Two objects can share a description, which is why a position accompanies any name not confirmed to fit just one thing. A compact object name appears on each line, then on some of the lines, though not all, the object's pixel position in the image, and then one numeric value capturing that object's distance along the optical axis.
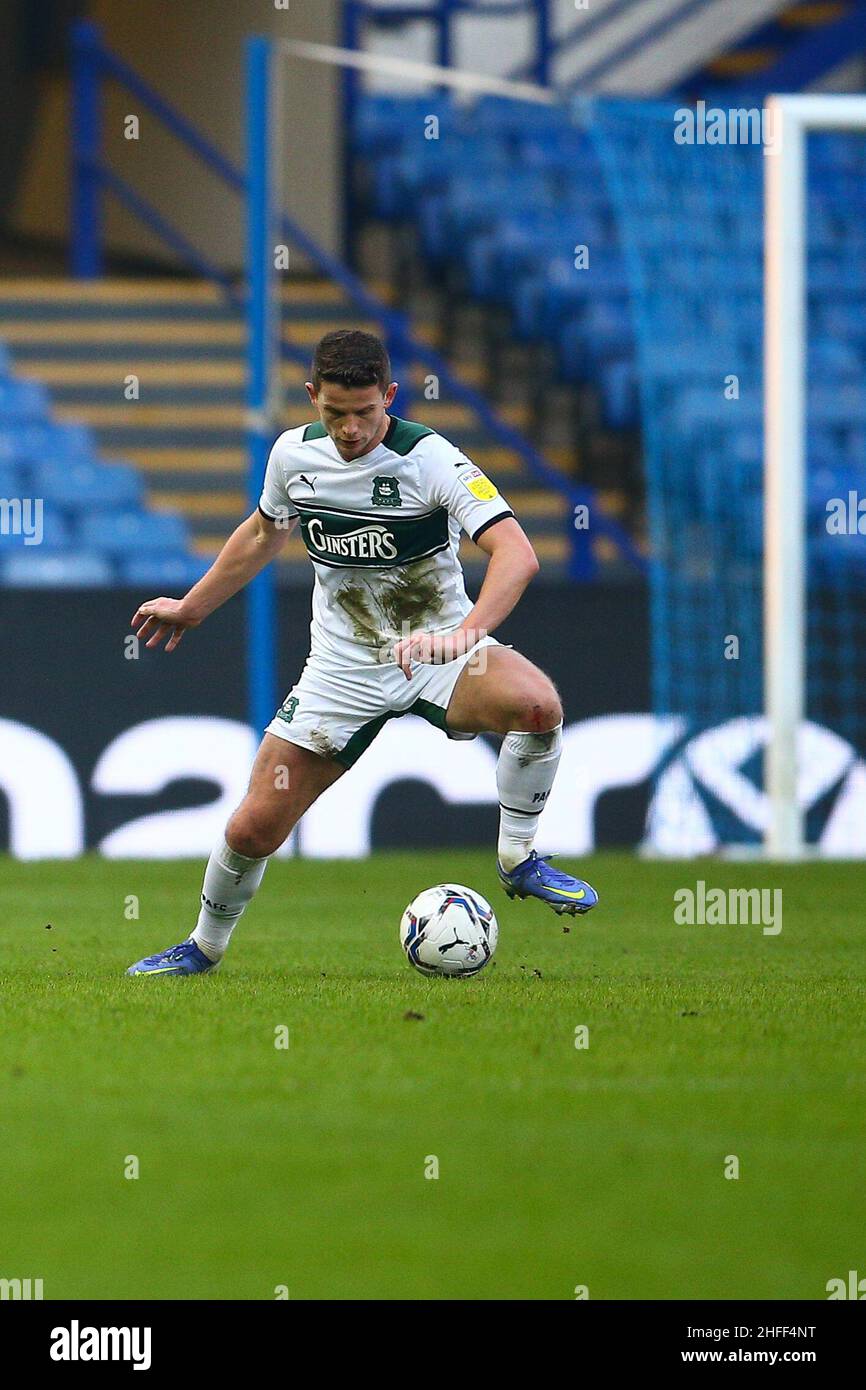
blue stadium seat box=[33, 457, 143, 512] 13.48
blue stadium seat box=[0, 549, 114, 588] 12.80
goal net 10.62
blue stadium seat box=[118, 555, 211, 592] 13.15
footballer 5.95
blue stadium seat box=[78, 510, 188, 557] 13.38
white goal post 10.41
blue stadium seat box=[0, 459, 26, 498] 13.35
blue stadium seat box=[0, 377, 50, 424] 14.16
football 5.98
